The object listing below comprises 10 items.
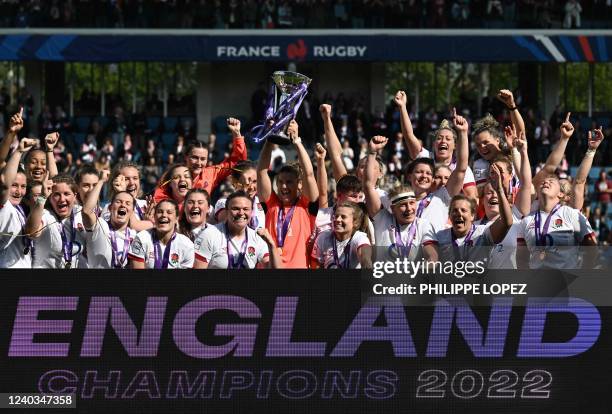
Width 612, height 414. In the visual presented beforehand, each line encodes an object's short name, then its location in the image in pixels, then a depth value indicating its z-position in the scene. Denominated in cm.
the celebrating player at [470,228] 1906
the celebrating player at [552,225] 1975
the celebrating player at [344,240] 1933
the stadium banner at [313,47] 6437
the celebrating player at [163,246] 1950
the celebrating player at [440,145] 2167
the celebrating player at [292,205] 2103
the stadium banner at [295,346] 1855
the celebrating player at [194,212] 2033
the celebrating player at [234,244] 1966
